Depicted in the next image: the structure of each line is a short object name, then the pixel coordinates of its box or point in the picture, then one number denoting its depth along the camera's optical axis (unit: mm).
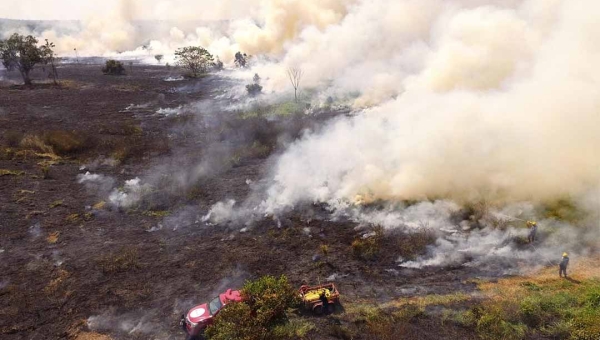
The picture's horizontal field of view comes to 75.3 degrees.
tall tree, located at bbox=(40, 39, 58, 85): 68875
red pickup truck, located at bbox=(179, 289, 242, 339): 14227
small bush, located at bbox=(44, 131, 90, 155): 35250
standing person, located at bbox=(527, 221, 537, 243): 18734
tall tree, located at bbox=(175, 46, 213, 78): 77438
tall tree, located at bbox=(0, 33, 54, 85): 65938
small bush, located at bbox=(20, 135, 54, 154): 35500
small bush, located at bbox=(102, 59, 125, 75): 86375
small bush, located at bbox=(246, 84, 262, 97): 55144
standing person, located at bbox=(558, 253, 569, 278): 16141
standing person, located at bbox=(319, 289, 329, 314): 15180
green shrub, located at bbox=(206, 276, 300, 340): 13688
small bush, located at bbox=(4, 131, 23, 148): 37094
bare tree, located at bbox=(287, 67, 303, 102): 53125
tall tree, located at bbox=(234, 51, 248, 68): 79062
